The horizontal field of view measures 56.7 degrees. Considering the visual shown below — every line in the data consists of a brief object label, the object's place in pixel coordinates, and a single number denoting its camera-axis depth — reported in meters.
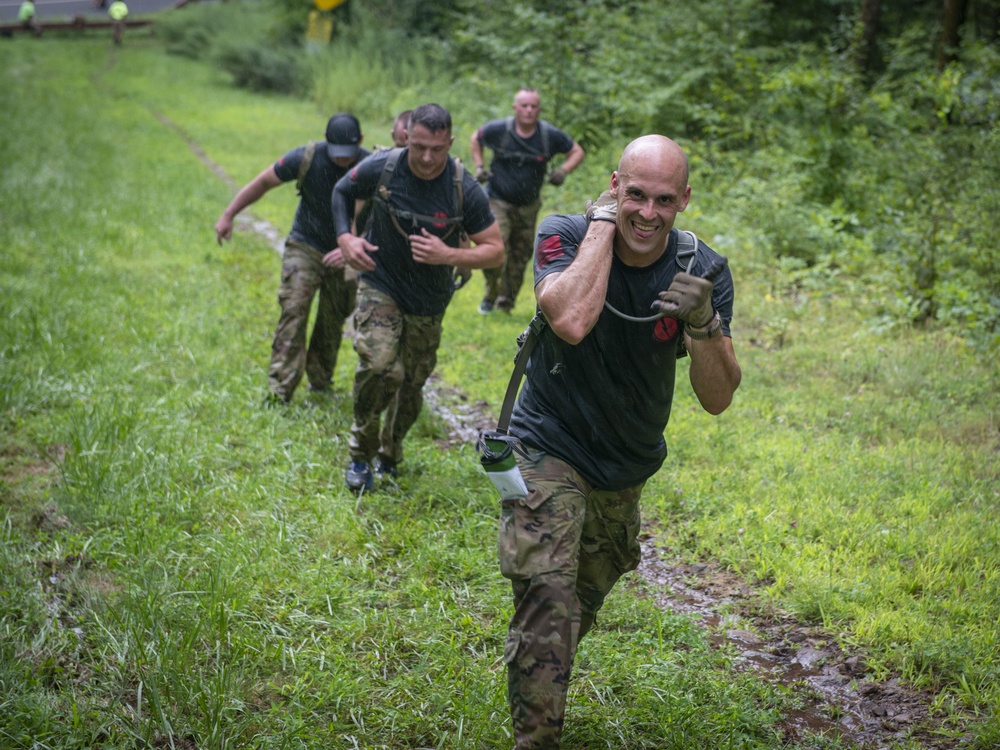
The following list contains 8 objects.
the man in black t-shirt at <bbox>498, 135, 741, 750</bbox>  3.16
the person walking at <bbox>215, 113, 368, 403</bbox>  7.04
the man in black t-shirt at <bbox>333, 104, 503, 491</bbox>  5.76
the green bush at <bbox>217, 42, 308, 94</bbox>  32.06
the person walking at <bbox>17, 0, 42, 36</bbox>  41.78
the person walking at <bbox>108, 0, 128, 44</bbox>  42.91
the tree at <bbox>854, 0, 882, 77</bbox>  16.31
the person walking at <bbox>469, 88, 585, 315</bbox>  9.73
